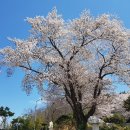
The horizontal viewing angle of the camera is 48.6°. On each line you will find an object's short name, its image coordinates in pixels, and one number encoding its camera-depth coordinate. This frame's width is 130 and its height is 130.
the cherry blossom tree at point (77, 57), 9.58
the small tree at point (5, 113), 25.52
